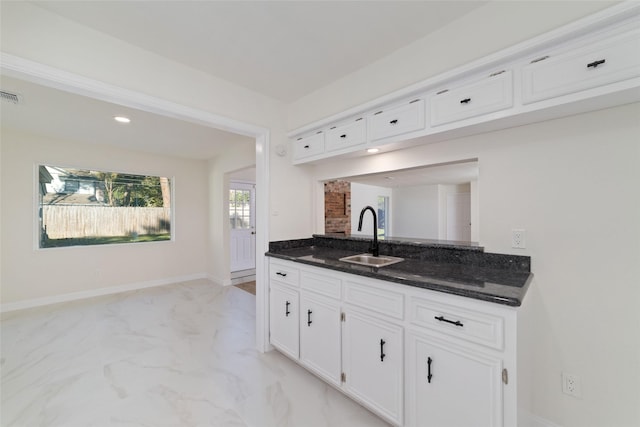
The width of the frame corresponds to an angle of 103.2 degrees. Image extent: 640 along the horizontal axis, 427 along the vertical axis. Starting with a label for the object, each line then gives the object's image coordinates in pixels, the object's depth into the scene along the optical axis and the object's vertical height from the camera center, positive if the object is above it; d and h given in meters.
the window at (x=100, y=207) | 3.85 +0.08
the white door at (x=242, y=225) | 5.71 -0.33
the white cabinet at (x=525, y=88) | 1.11 +0.67
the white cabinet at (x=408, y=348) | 1.15 -0.79
